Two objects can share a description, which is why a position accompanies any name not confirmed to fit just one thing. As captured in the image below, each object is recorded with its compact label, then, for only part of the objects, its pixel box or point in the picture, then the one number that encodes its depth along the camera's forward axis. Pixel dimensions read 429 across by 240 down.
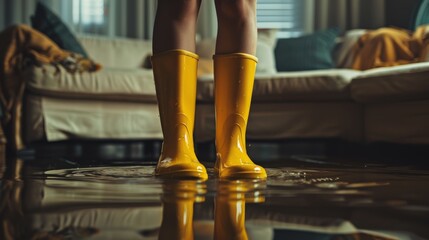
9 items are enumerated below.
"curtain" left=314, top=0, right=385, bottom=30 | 4.31
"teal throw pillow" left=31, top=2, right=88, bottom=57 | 3.33
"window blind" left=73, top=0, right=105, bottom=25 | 4.58
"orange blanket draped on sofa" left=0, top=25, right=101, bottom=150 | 2.80
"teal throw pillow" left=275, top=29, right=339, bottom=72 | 3.65
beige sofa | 2.77
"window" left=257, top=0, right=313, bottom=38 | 4.50
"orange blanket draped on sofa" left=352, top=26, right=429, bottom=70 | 3.19
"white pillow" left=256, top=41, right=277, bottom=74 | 3.64
